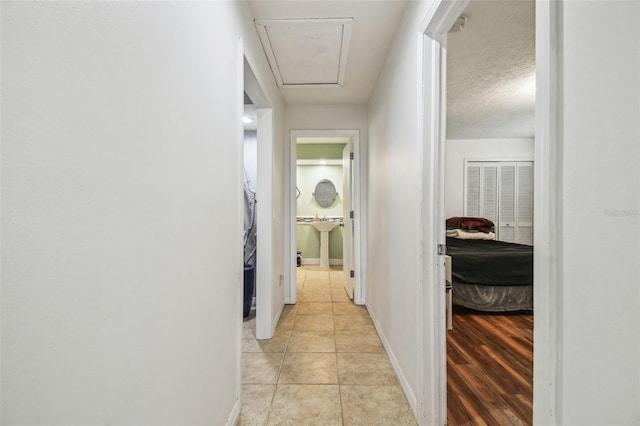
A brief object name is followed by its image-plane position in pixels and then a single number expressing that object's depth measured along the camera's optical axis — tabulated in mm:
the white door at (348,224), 3555
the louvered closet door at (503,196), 5445
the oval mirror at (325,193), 6004
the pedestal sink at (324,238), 5562
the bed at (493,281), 3143
